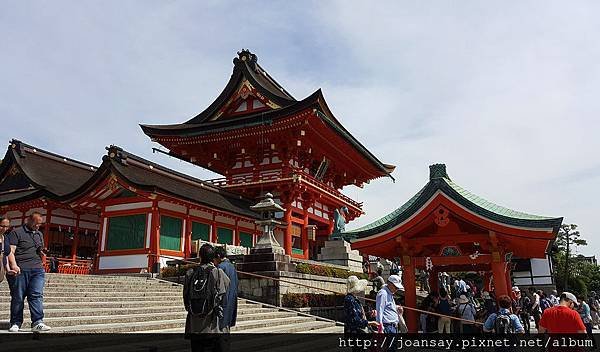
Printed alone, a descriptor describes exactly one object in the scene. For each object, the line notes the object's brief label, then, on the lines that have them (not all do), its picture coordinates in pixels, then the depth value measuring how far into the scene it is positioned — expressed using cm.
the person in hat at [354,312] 621
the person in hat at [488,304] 1020
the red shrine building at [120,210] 1930
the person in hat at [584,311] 1322
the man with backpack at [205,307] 450
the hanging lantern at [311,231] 2677
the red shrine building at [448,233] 1048
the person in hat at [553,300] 1400
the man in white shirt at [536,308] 1413
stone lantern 1488
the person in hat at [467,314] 1016
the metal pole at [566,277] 3528
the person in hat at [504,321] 696
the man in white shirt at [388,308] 627
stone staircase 800
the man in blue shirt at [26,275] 648
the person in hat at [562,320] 526
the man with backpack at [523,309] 1413
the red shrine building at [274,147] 2498
